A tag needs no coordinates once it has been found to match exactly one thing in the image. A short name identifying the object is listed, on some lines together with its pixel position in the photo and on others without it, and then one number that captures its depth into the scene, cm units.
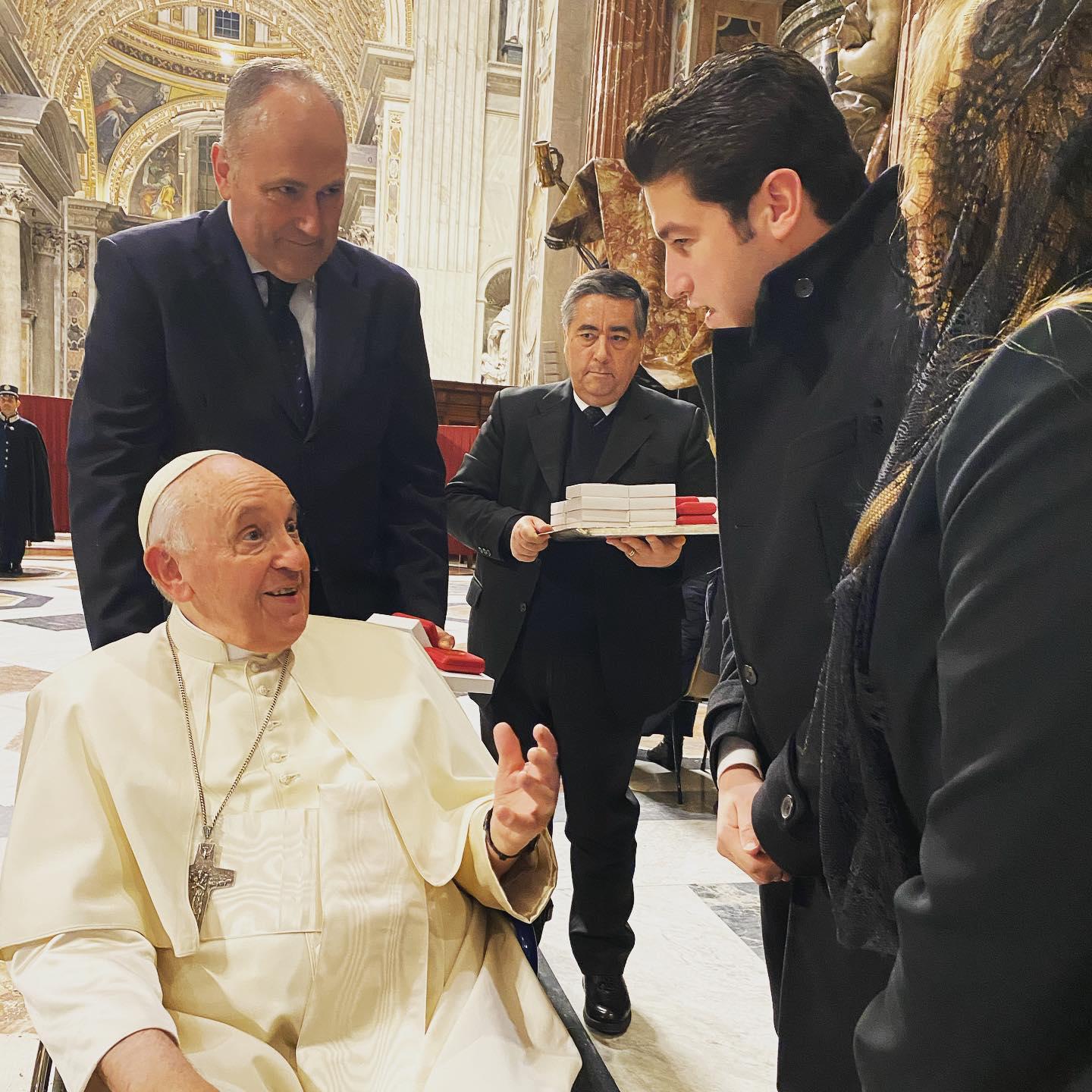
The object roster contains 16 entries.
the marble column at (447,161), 1669
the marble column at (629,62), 624
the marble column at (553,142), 740
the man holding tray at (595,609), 257
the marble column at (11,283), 1861
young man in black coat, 121
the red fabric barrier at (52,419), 1673
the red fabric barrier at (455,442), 1400
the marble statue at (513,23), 1670
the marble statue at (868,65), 353
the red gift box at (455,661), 200
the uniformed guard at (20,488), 1137
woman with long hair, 63
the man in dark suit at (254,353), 184
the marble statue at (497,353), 1645
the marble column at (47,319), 2428
